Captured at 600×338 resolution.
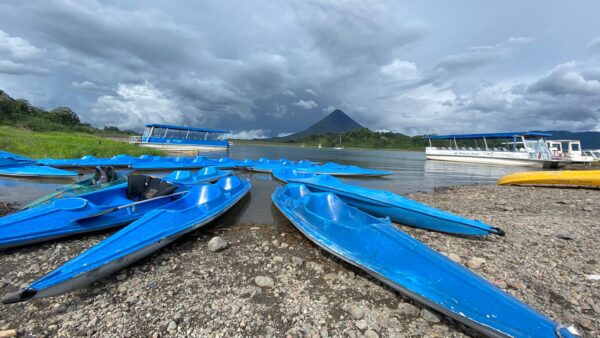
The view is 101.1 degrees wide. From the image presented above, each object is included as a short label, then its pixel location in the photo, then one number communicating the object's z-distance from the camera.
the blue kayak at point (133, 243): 3.07
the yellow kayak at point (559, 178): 13.07
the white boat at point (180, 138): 41.12
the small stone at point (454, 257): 4.71
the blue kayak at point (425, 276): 2.66
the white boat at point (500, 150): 33.00
